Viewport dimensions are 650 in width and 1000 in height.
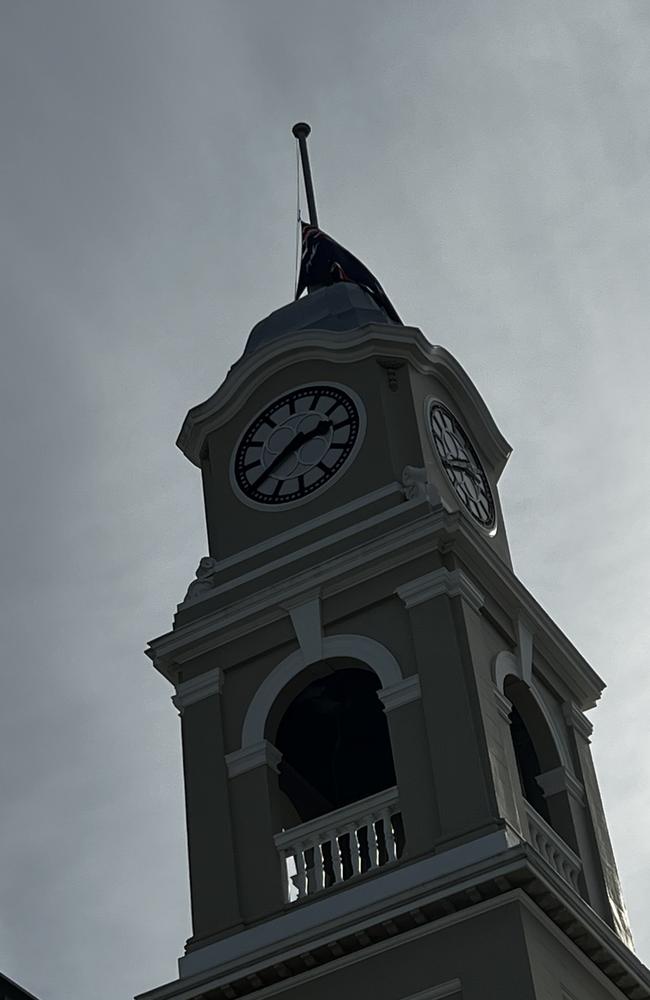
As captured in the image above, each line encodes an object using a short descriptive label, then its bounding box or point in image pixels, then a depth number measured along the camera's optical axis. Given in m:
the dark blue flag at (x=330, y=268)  31.64
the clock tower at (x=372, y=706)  23.08
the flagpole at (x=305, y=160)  34.72
